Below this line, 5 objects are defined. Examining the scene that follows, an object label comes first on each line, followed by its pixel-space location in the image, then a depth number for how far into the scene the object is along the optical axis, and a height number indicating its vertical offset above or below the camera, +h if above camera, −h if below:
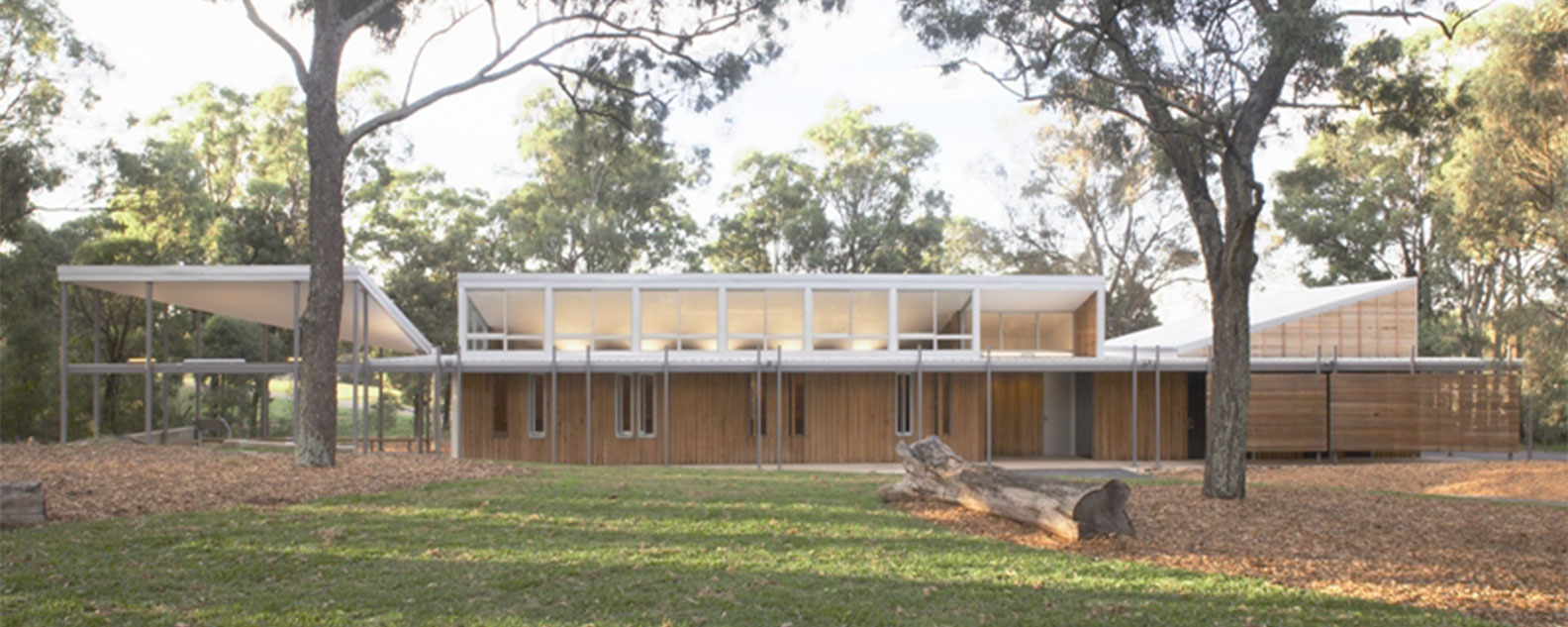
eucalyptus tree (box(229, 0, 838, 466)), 12.23 +3.52
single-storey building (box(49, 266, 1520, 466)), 21.05 -0.99
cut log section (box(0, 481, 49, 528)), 7.81 -1.31
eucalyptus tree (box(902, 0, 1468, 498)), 10.75 +2.87
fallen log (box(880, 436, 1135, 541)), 8.84 -1.49
